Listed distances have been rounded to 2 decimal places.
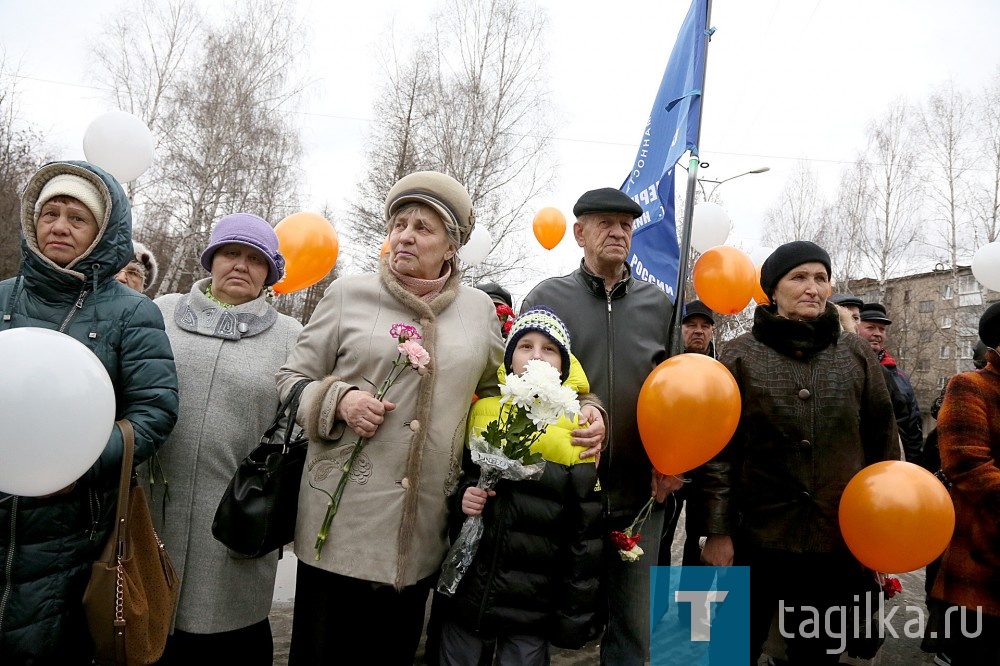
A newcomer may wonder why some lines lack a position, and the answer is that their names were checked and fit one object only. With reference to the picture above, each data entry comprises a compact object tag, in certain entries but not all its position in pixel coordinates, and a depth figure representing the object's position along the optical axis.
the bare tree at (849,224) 21.95
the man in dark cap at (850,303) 4.73
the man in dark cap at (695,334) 4.16
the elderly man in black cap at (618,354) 2.45
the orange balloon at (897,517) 2.19
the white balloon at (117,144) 4.97
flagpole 2.66
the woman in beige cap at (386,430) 1.85
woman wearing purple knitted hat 2.18
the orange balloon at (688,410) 2.14
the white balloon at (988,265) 4.57
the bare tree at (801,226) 23.03
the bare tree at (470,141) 15.79
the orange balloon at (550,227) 8.56
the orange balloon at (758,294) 3.70
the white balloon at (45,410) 1.43
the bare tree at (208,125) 16.03
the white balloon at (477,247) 7.89
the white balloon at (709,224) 5.11
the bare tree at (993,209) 18.81
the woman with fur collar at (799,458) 2.42
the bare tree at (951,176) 19.31
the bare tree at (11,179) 15.72
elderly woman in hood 1.72
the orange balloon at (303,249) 4.46
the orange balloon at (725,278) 3.29
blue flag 2.99
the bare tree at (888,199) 20.73
